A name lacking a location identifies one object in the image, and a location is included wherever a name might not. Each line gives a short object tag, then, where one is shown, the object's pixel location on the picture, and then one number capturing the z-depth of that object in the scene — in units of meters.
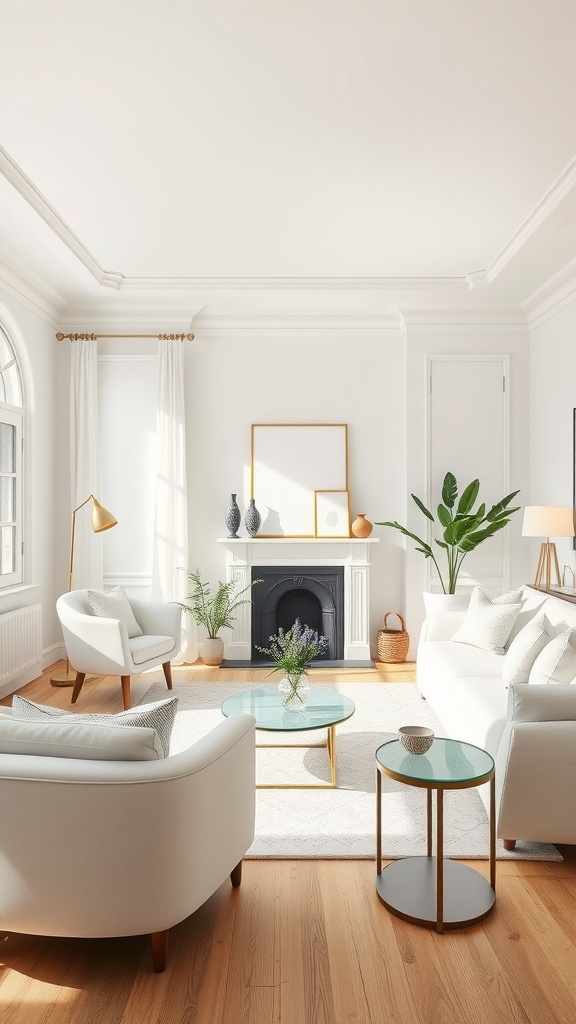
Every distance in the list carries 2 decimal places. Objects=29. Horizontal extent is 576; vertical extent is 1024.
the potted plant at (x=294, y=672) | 3.55
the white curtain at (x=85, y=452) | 5.88
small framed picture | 6.04
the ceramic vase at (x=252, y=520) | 5.91
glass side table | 2.20
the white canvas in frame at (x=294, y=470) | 6.05
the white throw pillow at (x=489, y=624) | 4.25
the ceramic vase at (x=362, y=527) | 5.91
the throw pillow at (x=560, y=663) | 2.99
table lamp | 4.75
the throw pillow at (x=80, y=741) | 1.96
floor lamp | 5.00
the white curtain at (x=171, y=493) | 5.89
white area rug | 2.76
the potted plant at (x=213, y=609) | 5.80
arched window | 5.11
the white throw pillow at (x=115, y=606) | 4.70
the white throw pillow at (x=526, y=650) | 3.30
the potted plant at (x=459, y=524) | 5.52
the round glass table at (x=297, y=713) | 3.28
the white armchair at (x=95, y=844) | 1.86
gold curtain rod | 5.94
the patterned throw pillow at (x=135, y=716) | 2.05
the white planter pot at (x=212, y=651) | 5.80
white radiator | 4.64
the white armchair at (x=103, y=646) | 4.43
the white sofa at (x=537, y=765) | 2.46
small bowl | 2.38
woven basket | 5.83
